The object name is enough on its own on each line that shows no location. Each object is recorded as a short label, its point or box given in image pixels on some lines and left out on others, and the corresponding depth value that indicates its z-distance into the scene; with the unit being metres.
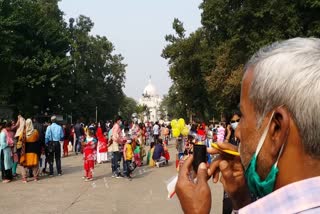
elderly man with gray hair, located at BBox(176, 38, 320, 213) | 0.94
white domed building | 108.90
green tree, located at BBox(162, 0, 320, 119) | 19.82
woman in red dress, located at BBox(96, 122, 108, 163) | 14.28
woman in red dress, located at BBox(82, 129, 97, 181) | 10.37
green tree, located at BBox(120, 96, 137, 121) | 75.12
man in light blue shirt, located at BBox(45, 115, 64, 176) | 11.38
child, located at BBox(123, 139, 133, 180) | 10.67
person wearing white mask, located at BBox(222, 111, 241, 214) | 3.76
